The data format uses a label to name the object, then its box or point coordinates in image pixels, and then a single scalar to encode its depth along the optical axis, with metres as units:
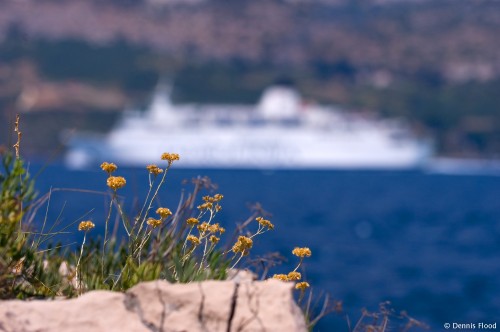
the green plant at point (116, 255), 7.84
